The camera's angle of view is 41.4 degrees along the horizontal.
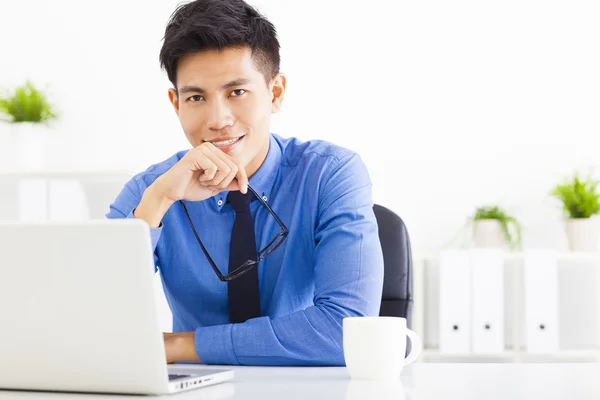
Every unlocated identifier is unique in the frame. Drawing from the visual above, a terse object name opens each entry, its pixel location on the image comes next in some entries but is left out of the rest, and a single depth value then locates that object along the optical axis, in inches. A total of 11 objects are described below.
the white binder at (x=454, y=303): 120.0
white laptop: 34.1
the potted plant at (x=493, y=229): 127.7
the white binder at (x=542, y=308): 119.3
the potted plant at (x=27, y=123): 127.0
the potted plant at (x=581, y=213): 124.7
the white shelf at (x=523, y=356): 119.7
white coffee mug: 42.2
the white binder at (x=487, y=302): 119.6
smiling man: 61.9
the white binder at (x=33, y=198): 123.2
